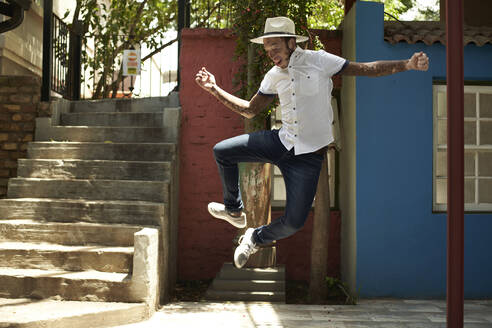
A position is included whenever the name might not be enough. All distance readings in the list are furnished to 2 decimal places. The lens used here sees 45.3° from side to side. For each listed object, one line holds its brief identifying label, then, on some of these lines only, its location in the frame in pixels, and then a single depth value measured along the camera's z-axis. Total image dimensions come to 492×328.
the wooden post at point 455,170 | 3.42
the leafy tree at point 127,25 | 10.80
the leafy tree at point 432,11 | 21.14
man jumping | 3.77
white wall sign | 10.63
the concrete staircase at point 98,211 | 6.10
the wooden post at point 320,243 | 7.51
